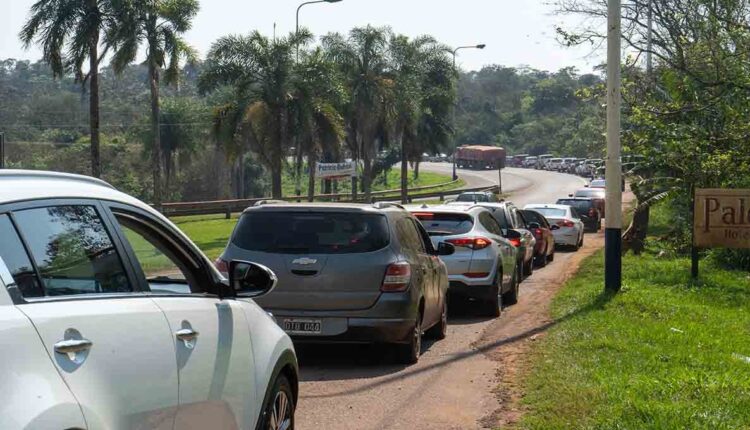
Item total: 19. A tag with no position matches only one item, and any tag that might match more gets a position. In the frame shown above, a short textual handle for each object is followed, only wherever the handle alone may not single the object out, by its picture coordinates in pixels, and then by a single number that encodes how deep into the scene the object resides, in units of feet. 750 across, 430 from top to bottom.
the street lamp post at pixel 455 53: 191.39
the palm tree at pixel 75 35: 104.27
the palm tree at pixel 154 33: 114.11
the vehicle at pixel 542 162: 357.41
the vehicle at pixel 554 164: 340.72
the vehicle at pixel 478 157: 346.13
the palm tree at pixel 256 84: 129.39
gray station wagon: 30.83
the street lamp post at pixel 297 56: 132.77
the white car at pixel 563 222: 95.25
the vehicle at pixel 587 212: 127.24
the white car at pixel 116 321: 10.10
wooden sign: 50.39
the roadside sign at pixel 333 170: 164.86
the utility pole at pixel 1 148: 43.38
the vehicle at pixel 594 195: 137.90
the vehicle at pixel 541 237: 76.23
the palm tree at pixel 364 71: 156.46
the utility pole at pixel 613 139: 45.52
